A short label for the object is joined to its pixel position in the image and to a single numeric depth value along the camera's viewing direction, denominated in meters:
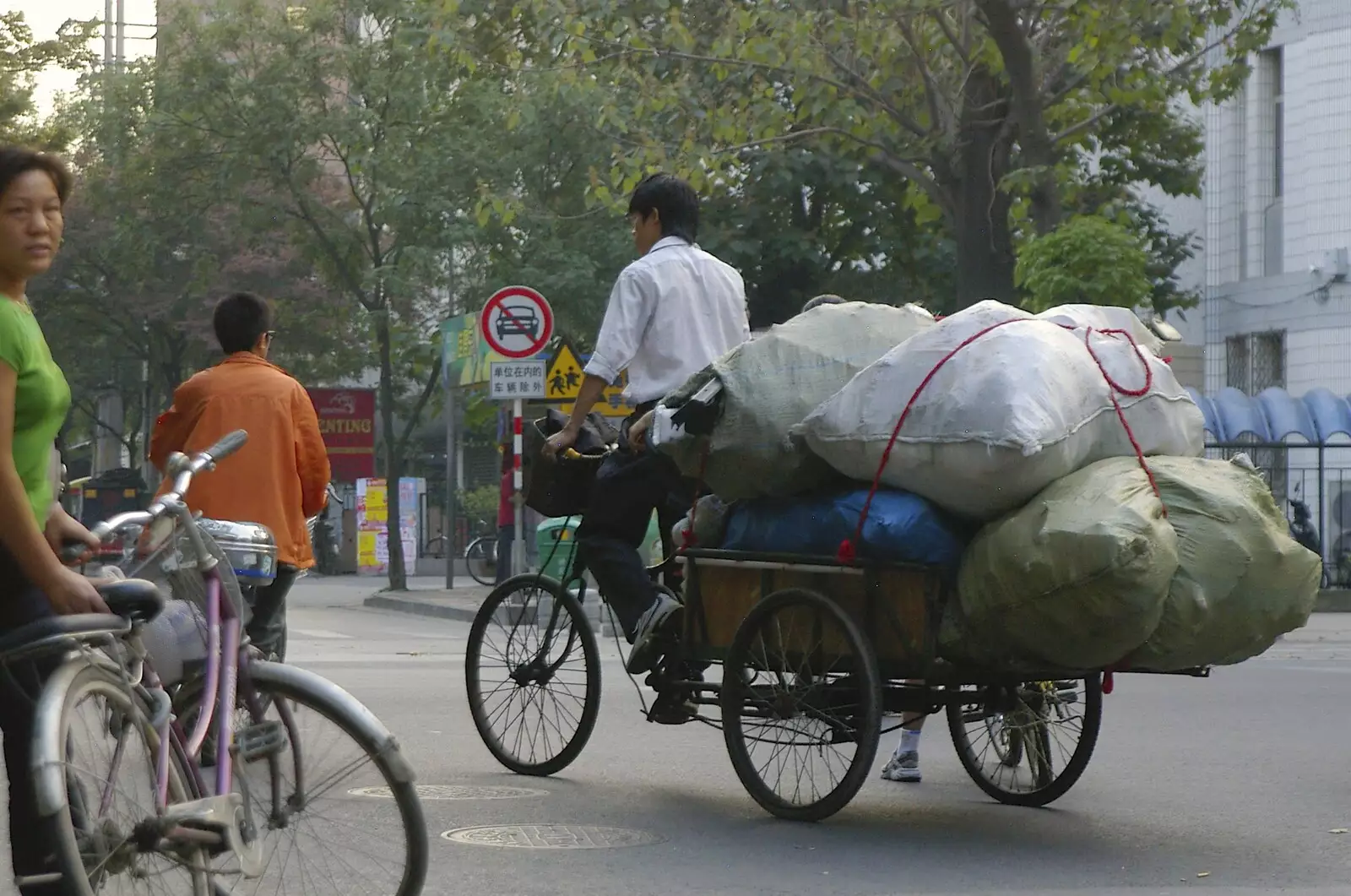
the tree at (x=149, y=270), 32.56
